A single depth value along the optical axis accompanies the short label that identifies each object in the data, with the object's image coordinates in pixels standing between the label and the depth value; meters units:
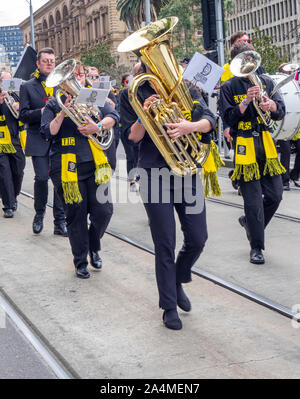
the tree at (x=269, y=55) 23.25
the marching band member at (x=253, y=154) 6.45
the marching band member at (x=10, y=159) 9.59
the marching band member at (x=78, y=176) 6.19
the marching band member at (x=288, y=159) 10.90
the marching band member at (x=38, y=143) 8.02
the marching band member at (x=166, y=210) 4.80
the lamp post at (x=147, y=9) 29.36
